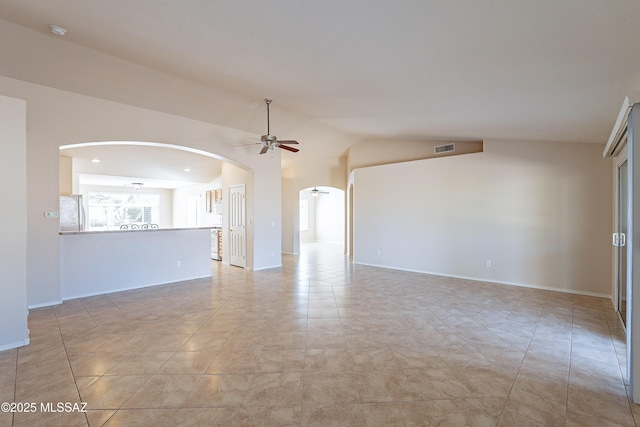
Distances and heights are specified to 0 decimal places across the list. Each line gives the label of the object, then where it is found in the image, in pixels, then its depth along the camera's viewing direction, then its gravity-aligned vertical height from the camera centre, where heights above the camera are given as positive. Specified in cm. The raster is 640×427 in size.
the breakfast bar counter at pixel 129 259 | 480 -82
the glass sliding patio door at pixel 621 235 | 382 -33
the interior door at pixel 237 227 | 740 -34
